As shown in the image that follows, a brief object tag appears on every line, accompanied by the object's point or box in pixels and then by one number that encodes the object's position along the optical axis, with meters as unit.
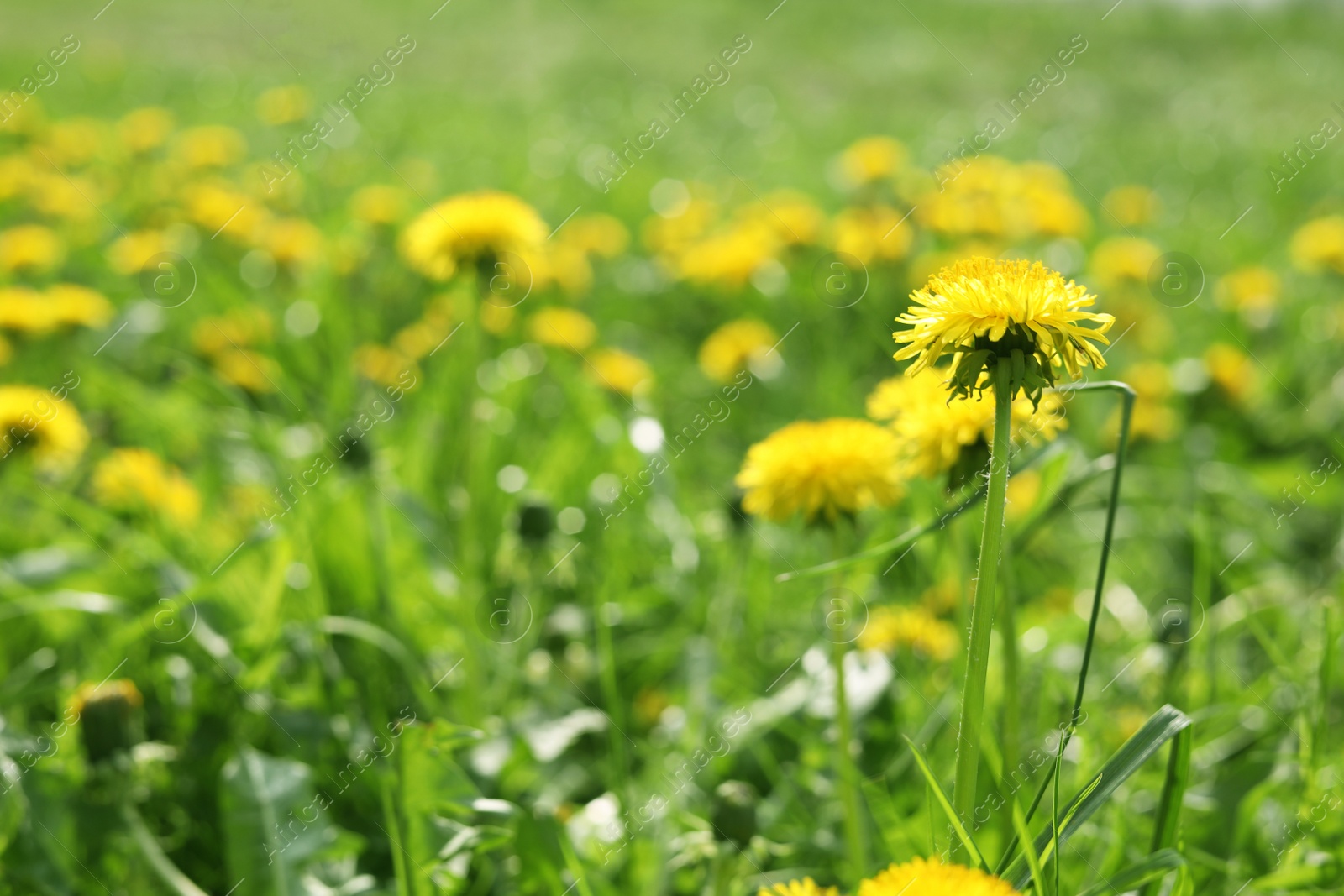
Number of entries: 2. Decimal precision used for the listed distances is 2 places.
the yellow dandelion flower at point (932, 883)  0.62
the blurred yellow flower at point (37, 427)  1.84
